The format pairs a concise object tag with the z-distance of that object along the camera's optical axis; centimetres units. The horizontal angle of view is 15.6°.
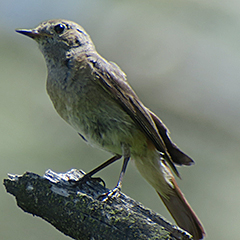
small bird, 694
